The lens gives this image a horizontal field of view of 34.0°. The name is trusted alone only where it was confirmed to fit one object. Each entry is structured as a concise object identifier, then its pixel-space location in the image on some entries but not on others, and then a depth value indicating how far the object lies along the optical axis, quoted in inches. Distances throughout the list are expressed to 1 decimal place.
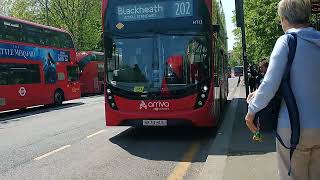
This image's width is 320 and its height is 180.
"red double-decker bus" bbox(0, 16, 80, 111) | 796.0
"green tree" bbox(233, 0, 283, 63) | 1196.5
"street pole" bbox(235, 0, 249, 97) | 481.1
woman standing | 125.7
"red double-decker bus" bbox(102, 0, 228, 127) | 418.0
